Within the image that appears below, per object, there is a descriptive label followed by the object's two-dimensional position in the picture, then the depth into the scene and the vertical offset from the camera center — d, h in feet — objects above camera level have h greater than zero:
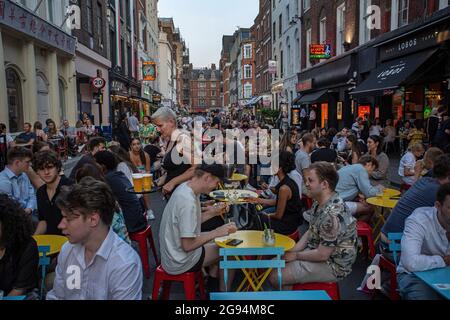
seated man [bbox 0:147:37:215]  16.72 -2.22
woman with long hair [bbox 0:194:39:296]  9.21 -3.09
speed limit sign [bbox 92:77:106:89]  64.18 +7.00
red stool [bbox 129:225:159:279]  16.98 -5.21
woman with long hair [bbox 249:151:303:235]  16.31 -3.59
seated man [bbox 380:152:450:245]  12.98 -2.50
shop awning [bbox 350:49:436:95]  42.09 +5.89
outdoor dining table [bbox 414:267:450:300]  8.88 -3.88
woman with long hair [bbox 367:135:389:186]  22.89 -2.27
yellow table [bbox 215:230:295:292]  12.24 -4.06
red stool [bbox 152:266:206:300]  12.27 -4.94
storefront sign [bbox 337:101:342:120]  72.28 +2.46
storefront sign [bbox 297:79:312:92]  84.78 +8.69
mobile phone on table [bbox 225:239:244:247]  13.01 -3.97
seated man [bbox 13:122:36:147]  35.74 -0.86
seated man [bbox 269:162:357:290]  11.49 -3.51
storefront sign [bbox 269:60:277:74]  114.93 +17.00
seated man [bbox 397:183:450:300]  10.39 -3.44
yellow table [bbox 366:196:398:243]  18.34 -3.80
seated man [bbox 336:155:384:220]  19.71 -3.31
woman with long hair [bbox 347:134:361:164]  25.52 -1.80
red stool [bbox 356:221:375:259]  18.02 -5.17
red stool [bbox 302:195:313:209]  25.71 -5.15
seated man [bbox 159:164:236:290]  11.27 -3.02
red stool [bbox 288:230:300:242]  16.61 -4.77
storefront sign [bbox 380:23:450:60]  39.34 +9.19
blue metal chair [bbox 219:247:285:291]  10.91 -3.84
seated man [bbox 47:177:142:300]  7.92 -2.68
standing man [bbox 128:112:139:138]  63.77 -0.16
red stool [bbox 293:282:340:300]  11.93 -5.00
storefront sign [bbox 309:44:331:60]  73.00 +13.55
